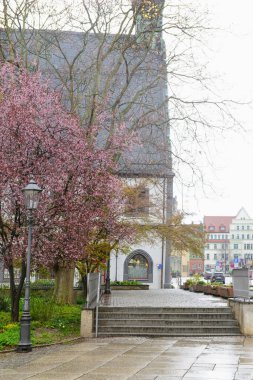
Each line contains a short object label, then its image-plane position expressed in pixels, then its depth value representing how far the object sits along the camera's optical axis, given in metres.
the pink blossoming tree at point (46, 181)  16.70
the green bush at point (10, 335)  14.48
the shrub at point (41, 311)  17.78
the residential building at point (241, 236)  163.75
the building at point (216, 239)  167.00
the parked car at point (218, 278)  66.94
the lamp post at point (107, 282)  34.79
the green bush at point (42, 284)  33.90
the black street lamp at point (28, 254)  14.02
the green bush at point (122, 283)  45.75
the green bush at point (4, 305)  19.85
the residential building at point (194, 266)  158.25
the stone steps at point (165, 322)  17.09
